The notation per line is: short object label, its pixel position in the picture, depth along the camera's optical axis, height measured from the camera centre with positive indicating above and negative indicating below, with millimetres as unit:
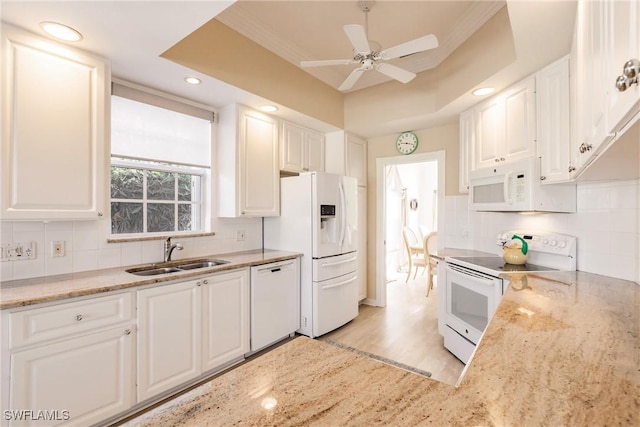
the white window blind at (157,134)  2412 +706
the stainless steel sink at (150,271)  2296 -460
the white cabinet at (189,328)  1991 -861
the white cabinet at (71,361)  1509 -818
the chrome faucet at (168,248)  2572 -299
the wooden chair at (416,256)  5385 -844
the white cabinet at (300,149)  3416 +778
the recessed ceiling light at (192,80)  2381 +1075
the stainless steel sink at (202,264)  2658 -457
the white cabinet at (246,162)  2932 +526
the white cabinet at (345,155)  3863 +779
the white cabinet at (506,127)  2310 +738
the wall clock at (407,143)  3844 +923
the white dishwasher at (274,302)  2732 -858
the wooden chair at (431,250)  4527 -611
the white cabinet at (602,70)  663 +432
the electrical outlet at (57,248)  2035 -240
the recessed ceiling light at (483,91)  2562 +1069
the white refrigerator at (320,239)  3131 -278
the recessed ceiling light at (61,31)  1675 +1052
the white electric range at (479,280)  2188 -531
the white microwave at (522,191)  2203 +175
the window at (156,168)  2441 +407
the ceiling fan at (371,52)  1936 +1146
